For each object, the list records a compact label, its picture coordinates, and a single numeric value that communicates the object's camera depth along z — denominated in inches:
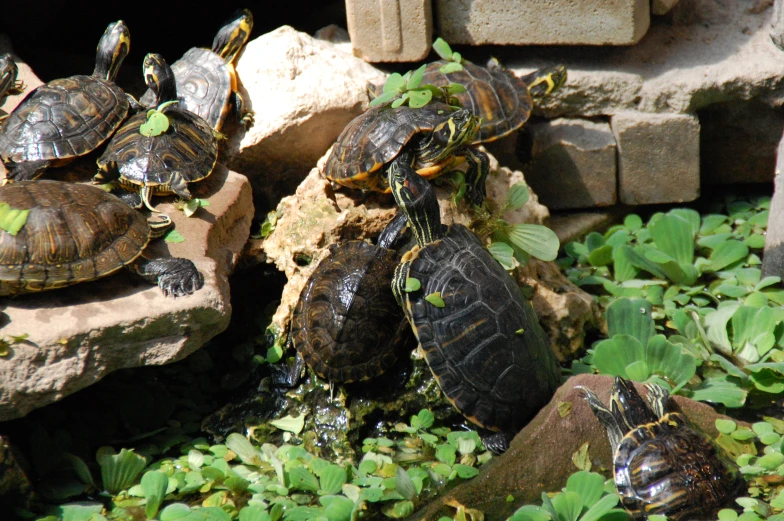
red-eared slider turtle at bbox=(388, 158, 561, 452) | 230.8
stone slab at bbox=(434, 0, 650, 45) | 321.1
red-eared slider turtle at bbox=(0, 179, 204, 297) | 220.8
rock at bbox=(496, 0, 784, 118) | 338.6
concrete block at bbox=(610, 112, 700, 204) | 343.9
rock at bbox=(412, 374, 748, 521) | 213.2
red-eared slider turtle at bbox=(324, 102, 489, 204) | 263.4
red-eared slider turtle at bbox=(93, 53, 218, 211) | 271.6
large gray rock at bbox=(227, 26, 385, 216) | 315.3
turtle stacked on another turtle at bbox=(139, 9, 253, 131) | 317.4
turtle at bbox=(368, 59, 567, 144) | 310.3
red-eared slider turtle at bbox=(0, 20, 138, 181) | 280.1
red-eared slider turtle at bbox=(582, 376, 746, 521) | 196.1
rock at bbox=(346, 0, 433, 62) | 322.7
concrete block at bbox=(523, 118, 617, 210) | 350.9
